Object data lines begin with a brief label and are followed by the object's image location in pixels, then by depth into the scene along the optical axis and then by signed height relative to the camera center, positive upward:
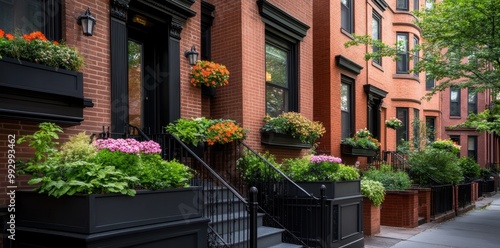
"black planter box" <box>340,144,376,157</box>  12.48 -0.83
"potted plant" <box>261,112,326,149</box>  8.88 -0.16
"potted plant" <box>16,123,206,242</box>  3.88 -0.68
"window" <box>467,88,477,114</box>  29.44 +1.31
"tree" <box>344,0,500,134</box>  11.57 +2.46
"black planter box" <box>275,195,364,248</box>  7.38 -1.79
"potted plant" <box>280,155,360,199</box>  7.68 -1.05
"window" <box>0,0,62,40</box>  5.10 +1.36
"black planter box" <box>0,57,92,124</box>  4.38 +0.34
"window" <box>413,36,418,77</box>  19.38 +3.83
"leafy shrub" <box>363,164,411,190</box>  11.53 -1.58
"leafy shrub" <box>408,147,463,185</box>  13.67 -1.53
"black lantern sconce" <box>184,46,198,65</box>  7.67 +1.25
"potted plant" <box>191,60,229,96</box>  7.66 +0.89
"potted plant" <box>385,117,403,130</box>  16.06 -0.02
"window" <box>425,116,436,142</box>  20.58 +0.02
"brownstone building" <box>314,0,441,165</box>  12.29 +1.67
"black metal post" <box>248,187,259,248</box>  5.38 -1.27
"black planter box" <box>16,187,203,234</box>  3.81 -0.87
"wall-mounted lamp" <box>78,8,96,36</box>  5.66 +1.38
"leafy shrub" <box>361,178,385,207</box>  9.67 -1.62
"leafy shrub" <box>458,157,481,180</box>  21.18 -2.40
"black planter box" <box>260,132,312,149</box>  8.90 -0.40
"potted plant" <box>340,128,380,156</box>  12.51 -0.68
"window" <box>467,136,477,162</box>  29.25 -1.67
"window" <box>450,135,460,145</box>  29.45 -1.11
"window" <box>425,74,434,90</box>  23.68 +2.15
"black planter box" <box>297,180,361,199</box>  7.60 -1.24
